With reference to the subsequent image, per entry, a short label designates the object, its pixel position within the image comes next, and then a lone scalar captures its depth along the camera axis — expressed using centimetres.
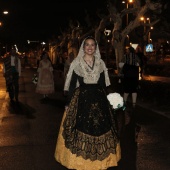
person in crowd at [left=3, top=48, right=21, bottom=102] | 754
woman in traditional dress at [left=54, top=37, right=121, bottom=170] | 301
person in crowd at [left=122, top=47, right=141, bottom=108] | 645
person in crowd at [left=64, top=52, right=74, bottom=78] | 873
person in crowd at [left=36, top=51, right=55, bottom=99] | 839
